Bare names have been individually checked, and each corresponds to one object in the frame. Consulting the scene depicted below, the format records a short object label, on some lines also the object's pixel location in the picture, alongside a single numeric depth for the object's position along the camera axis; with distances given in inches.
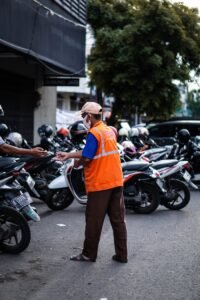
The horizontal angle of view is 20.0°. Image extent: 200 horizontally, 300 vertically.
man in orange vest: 242.1
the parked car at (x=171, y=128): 649.6
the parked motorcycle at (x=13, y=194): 263.7
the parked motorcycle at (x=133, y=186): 371.9
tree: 703.7
